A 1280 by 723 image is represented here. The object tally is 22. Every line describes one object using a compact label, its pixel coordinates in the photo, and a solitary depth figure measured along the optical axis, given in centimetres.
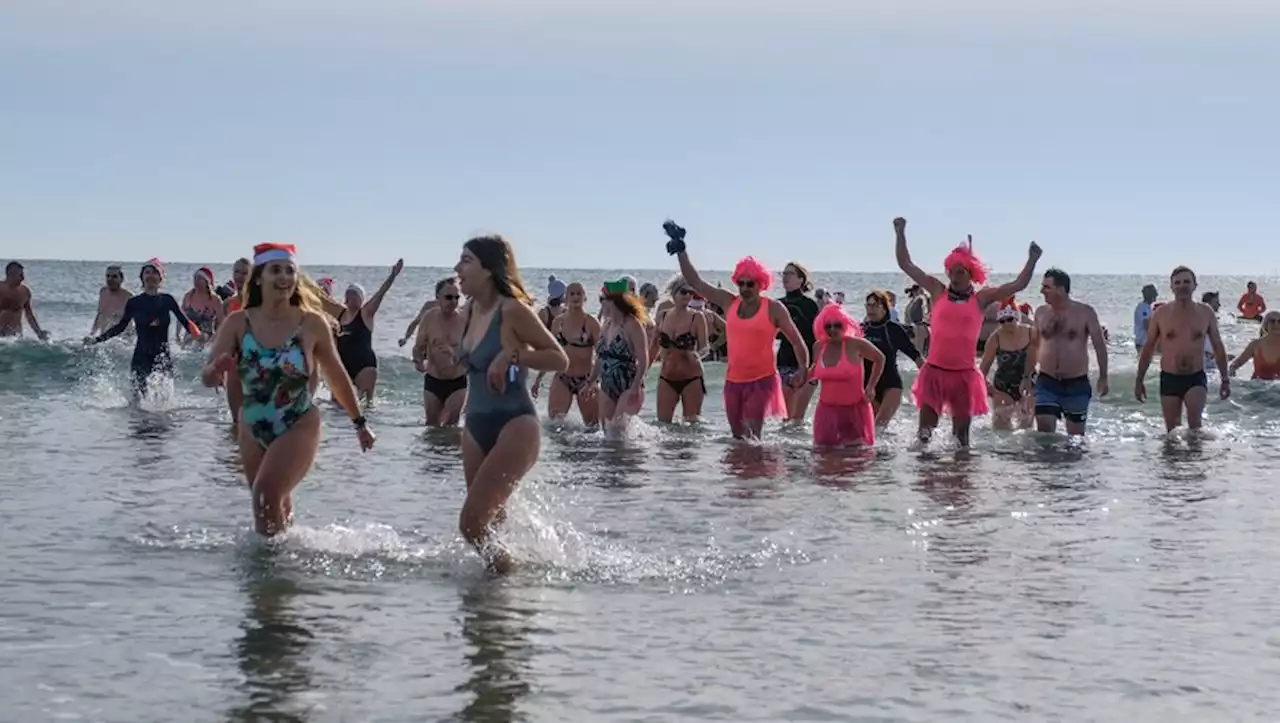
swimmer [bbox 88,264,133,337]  2288
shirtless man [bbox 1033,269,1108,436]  1494
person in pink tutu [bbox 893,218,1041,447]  1382
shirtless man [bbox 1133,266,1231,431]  1515
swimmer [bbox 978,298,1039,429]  1736
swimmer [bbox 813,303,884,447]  1430
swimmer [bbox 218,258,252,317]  1923
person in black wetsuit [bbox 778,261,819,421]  1648
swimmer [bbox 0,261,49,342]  2659
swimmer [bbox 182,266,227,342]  2402
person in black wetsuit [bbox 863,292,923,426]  1562
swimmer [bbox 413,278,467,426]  1611
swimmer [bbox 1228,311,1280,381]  2081
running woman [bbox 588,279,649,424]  1526
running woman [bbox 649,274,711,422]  1612
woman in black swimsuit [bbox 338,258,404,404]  1802
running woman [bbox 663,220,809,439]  1448
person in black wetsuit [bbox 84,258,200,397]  1756
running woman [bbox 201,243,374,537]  860
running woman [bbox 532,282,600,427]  1644
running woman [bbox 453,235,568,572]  805
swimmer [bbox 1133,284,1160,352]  2431
